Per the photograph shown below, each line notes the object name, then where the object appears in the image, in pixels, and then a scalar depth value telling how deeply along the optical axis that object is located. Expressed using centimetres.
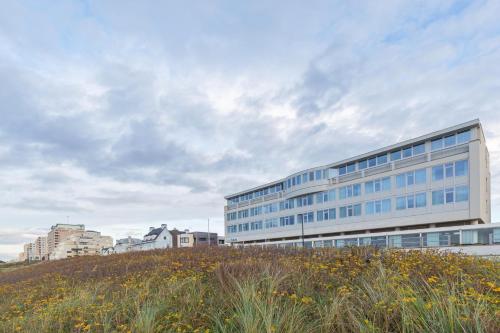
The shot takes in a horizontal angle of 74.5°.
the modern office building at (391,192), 3222
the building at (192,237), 9269
